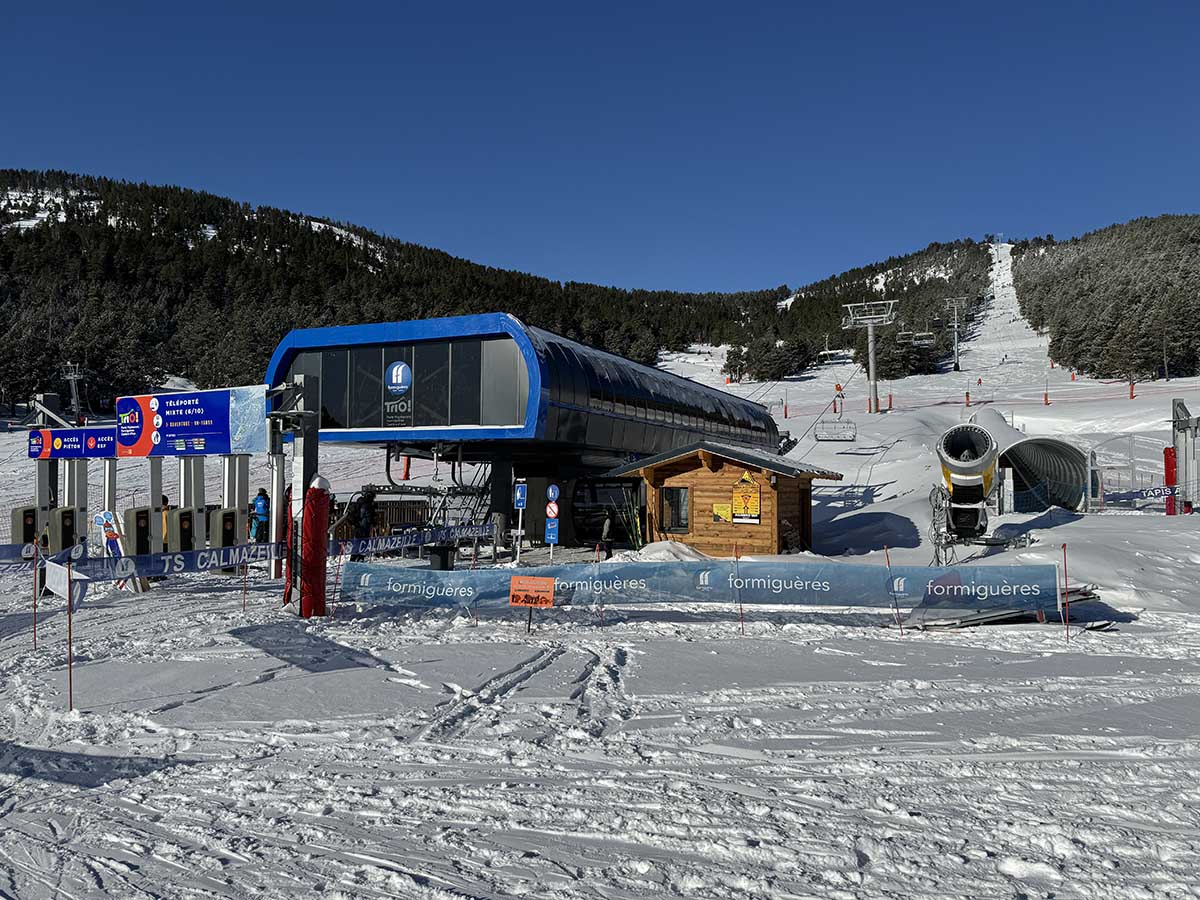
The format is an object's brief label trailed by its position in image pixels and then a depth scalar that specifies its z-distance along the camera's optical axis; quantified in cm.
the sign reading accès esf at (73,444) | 1714
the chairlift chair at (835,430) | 4459
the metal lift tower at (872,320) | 5616
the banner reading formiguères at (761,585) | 1223
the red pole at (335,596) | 1344
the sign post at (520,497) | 2078
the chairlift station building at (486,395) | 2252
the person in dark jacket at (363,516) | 2444
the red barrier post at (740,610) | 1254
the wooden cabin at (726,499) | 2100
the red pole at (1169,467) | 2909
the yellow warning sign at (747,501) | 2117
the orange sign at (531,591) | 1212
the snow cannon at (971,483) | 2088
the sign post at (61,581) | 880
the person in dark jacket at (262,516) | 2041
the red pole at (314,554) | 1266
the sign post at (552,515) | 1919
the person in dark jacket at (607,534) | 2377
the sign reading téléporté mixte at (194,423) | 1631
